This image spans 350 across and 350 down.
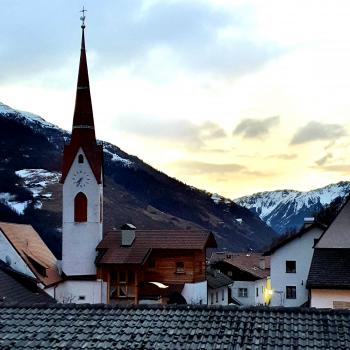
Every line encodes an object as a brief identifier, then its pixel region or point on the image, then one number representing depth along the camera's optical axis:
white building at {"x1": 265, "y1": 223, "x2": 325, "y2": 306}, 45.81
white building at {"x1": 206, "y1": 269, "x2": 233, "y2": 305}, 54.14
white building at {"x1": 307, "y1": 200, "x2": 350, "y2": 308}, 29.09
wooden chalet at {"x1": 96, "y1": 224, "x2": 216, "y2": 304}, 45.91
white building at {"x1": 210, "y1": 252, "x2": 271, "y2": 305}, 72.44
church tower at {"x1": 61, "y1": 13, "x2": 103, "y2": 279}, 48.09
